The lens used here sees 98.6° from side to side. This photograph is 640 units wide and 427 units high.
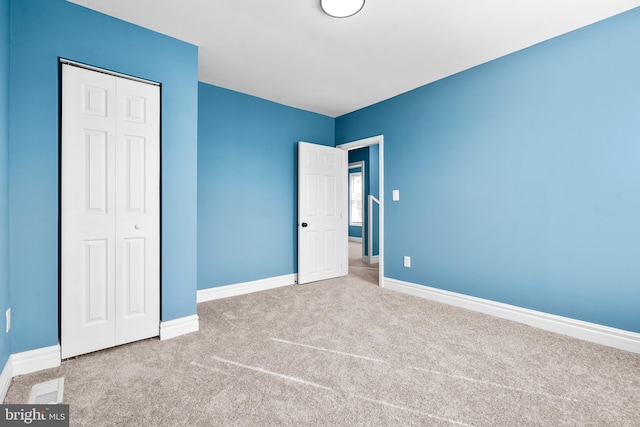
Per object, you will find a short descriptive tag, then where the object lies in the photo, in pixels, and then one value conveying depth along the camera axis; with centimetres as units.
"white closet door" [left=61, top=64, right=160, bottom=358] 194
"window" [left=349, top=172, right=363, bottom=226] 884
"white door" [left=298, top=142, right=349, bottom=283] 396
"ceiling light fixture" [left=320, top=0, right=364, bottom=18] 194
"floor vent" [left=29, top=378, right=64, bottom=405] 139
